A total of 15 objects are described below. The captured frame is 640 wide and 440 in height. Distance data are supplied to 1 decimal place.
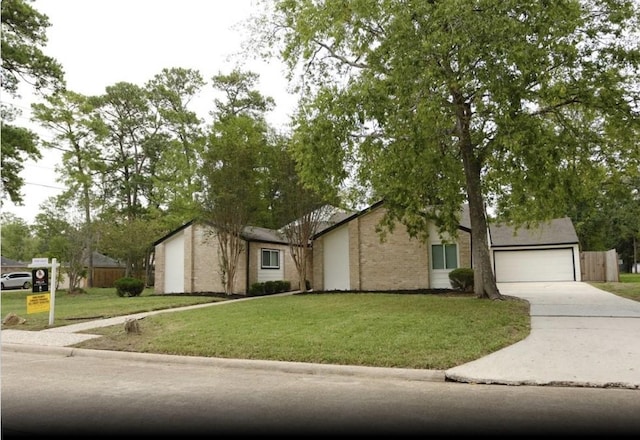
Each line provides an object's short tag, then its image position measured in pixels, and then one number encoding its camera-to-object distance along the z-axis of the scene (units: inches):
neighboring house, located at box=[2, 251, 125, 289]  1560.0
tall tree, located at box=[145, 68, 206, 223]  1550.2
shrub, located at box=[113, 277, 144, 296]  896.3
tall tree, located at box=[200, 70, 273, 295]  818.2
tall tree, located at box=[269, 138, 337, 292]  823.1
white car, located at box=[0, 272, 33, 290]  1503.4
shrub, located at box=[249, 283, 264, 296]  888.9
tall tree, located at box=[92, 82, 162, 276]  1662.9
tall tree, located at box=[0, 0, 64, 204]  915.4
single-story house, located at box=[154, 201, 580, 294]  849.5
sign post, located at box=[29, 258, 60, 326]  482.0
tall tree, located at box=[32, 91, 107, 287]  1310.3
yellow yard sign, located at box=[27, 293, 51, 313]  474.9
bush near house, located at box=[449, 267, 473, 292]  766.5
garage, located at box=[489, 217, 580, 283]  1170.0
